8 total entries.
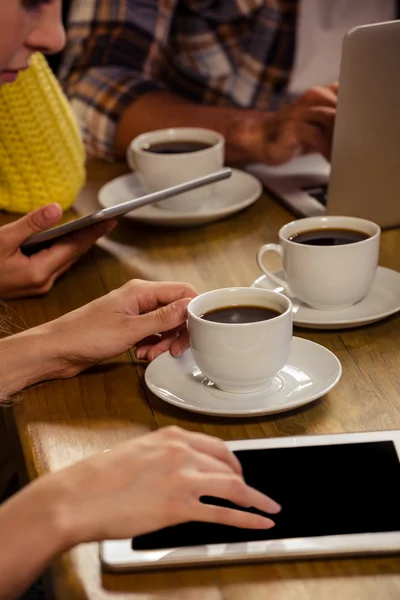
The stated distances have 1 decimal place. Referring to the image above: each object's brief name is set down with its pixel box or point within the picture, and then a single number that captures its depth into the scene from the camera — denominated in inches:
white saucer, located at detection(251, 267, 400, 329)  41.7
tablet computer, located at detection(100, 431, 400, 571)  31.2
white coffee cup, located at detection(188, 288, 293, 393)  36.7
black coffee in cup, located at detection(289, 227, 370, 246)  43.4
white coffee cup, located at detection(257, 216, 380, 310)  41.6
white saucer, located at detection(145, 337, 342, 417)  36.9
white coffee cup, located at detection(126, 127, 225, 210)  51.8
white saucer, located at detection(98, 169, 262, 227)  51.2
